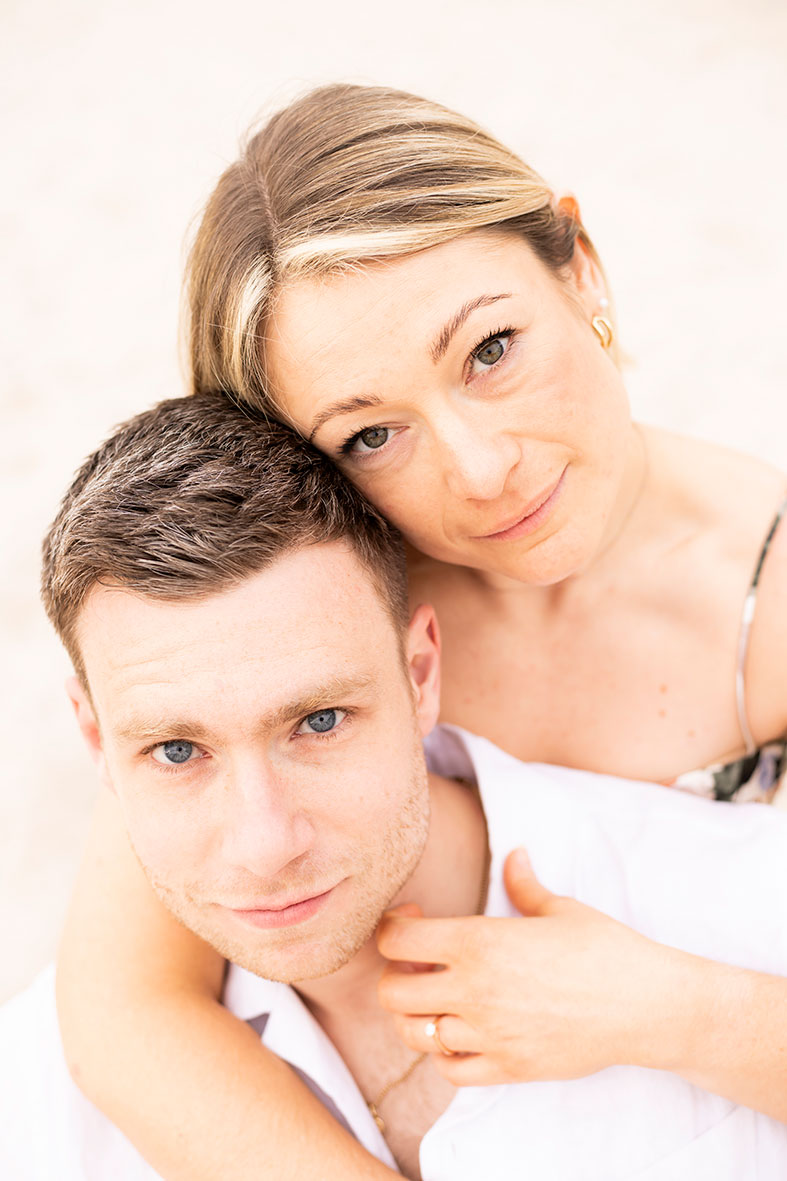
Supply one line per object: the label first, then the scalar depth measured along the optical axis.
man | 0.71
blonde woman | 0.73
